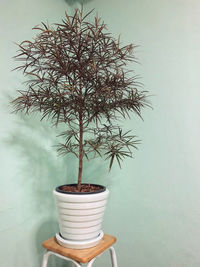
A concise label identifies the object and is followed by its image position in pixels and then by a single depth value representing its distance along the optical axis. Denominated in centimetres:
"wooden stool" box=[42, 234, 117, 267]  110
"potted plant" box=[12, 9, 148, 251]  108
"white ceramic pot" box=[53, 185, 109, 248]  112
